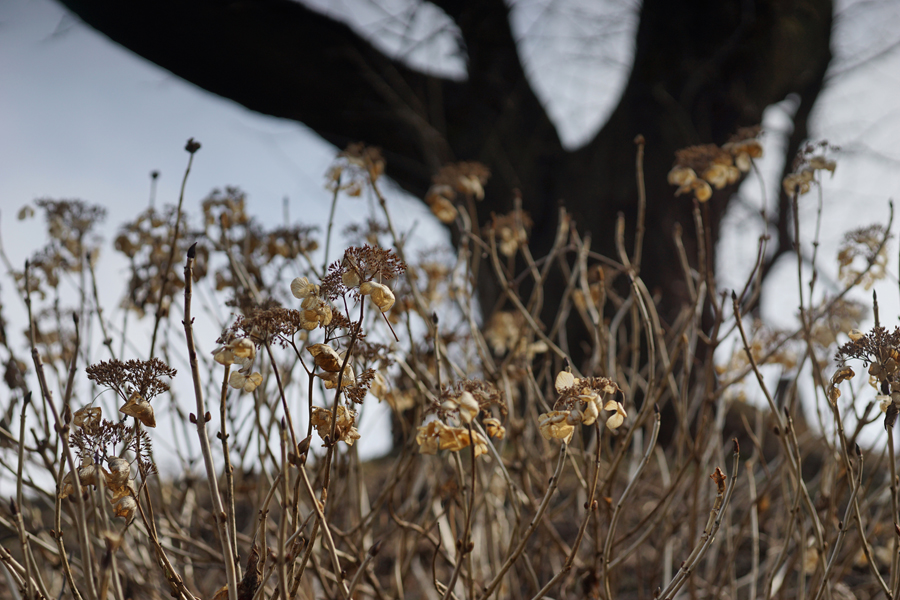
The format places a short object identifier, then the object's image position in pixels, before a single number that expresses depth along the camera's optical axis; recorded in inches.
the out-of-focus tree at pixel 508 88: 145.5
